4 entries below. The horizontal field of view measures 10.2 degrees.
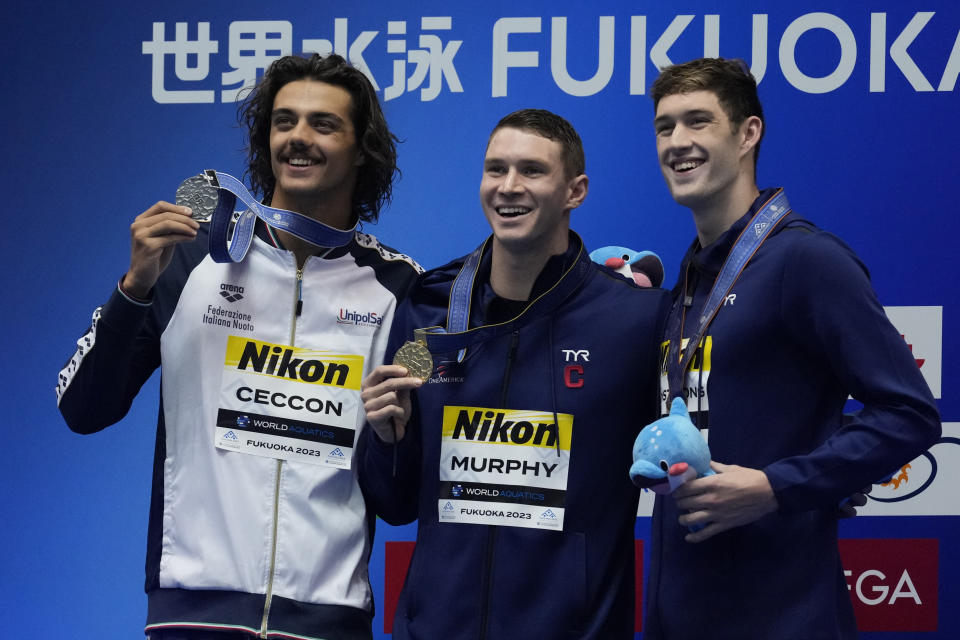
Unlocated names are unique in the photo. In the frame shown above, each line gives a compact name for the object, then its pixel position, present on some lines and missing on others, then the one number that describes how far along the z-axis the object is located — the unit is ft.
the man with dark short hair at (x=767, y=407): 26.50
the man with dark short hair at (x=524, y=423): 27.07
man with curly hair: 27.40
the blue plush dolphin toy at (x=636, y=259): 28.82
